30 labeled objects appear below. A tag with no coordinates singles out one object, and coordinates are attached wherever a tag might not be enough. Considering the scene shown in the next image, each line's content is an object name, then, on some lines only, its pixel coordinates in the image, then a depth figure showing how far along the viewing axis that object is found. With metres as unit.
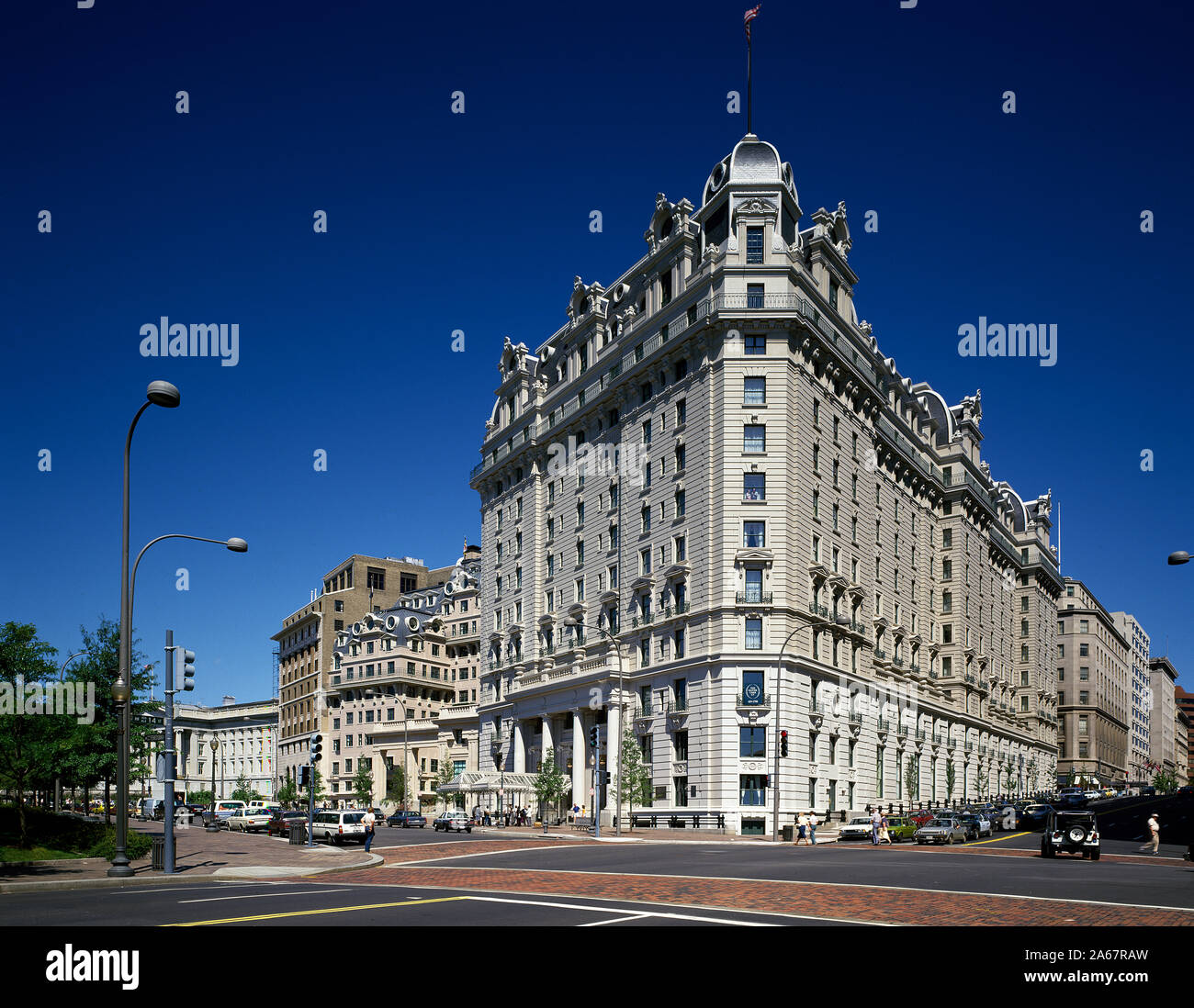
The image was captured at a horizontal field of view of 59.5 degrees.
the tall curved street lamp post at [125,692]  23.98
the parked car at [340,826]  46.06
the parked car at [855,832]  50.00
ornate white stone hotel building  60.97
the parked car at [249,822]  65.31
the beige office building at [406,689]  118.19
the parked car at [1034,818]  60.00
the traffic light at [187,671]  28.58
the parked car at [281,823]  57.28
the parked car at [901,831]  51.25
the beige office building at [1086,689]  155.62
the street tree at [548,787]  66.62
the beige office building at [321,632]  141.25
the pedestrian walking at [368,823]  33.59
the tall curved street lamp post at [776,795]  50.25
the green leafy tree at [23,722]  29.17
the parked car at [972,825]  49.25
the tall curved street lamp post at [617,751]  53.75
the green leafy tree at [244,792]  141.12
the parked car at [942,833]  46.03
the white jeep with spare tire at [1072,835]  33.66
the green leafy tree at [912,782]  75.81
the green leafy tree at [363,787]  109.06
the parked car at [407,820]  74.56
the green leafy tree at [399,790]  113.25
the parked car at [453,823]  61.97
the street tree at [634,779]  61.69
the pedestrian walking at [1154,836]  38.62
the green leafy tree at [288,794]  119.80
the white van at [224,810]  69.81
